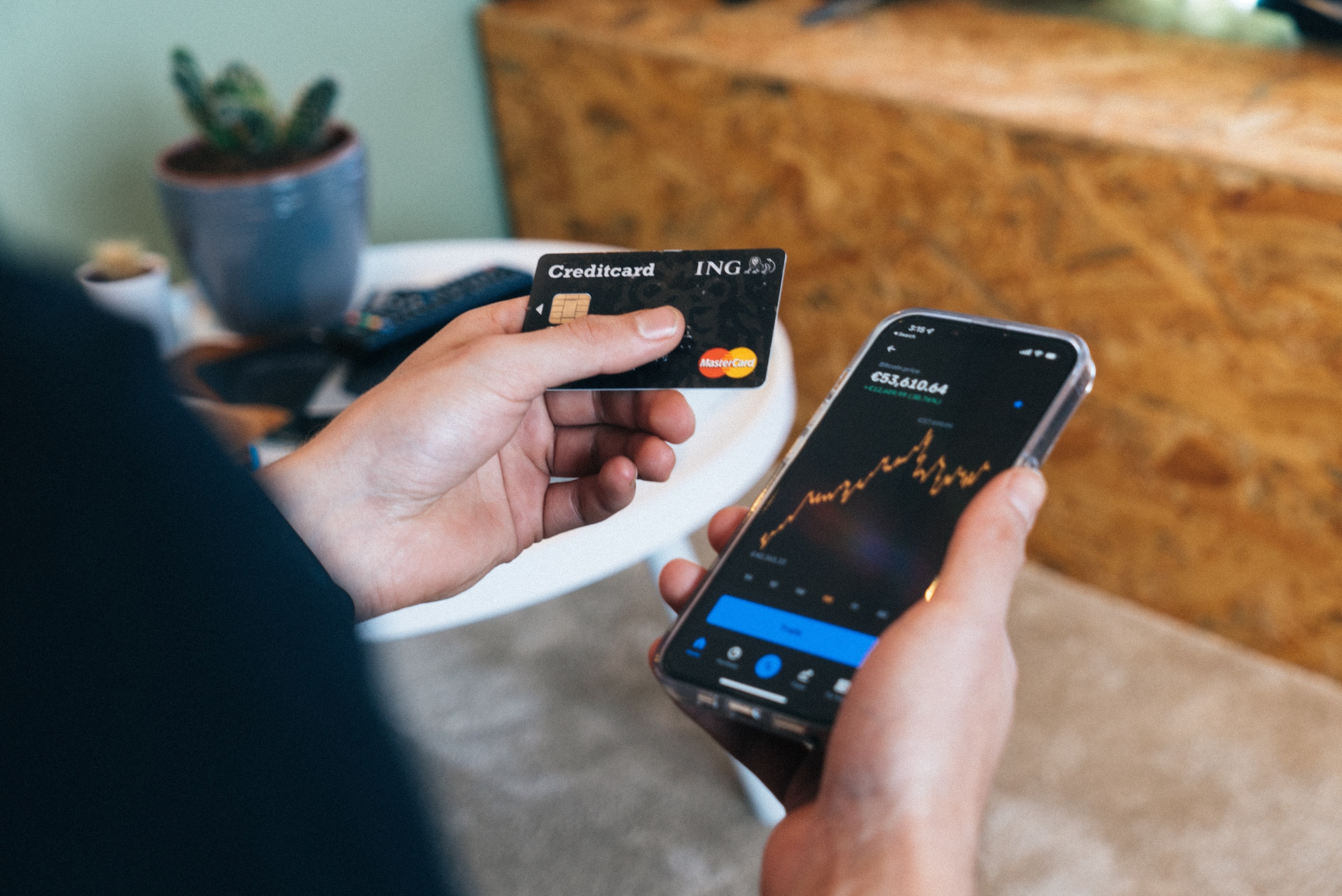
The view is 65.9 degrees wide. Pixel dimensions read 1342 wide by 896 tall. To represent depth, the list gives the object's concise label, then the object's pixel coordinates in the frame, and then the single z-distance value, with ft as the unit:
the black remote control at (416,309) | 2.72
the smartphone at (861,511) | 1.55
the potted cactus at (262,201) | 2.87
